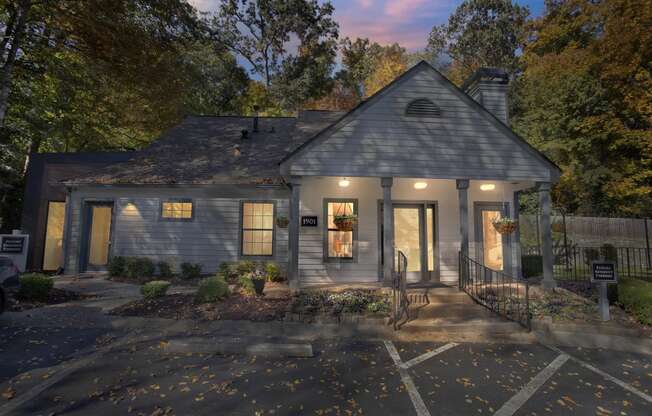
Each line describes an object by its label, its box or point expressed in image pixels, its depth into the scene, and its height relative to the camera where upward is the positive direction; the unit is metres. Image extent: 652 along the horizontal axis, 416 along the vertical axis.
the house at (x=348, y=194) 9.59 +1.47
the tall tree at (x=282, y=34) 31.73 +19.06
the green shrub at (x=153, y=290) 8.49 -1.33
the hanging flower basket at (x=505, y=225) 9.30 +0.41
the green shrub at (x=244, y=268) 11.90 -1.06
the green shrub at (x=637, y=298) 7.70 -1.32
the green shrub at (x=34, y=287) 8.50 -1.30
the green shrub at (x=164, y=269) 12.12 -1.16
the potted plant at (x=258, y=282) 8.77 -1.14
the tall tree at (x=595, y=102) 17.19 +8.25
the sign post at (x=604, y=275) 7.62 -0.74
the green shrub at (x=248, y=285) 8.73 -1.23
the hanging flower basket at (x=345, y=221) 9.69 +0.49
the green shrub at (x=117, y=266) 11.98 -1.07
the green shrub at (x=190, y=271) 11.98 -1.20
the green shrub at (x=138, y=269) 11.94 -1.15
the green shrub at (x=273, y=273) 11.34 -1.17
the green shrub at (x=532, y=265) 13.22 -0.96
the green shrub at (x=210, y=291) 8.19 -1.29
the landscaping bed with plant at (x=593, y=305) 7.59 -1.53
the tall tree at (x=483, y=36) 34.69 +20.96
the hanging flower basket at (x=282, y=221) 11.66 +0.56
